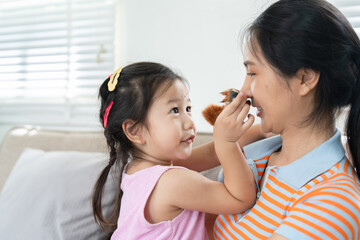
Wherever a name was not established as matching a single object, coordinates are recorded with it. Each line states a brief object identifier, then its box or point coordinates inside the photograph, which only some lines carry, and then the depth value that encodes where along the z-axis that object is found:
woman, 0.83
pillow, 1.40
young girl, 0.99
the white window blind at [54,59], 2.62
